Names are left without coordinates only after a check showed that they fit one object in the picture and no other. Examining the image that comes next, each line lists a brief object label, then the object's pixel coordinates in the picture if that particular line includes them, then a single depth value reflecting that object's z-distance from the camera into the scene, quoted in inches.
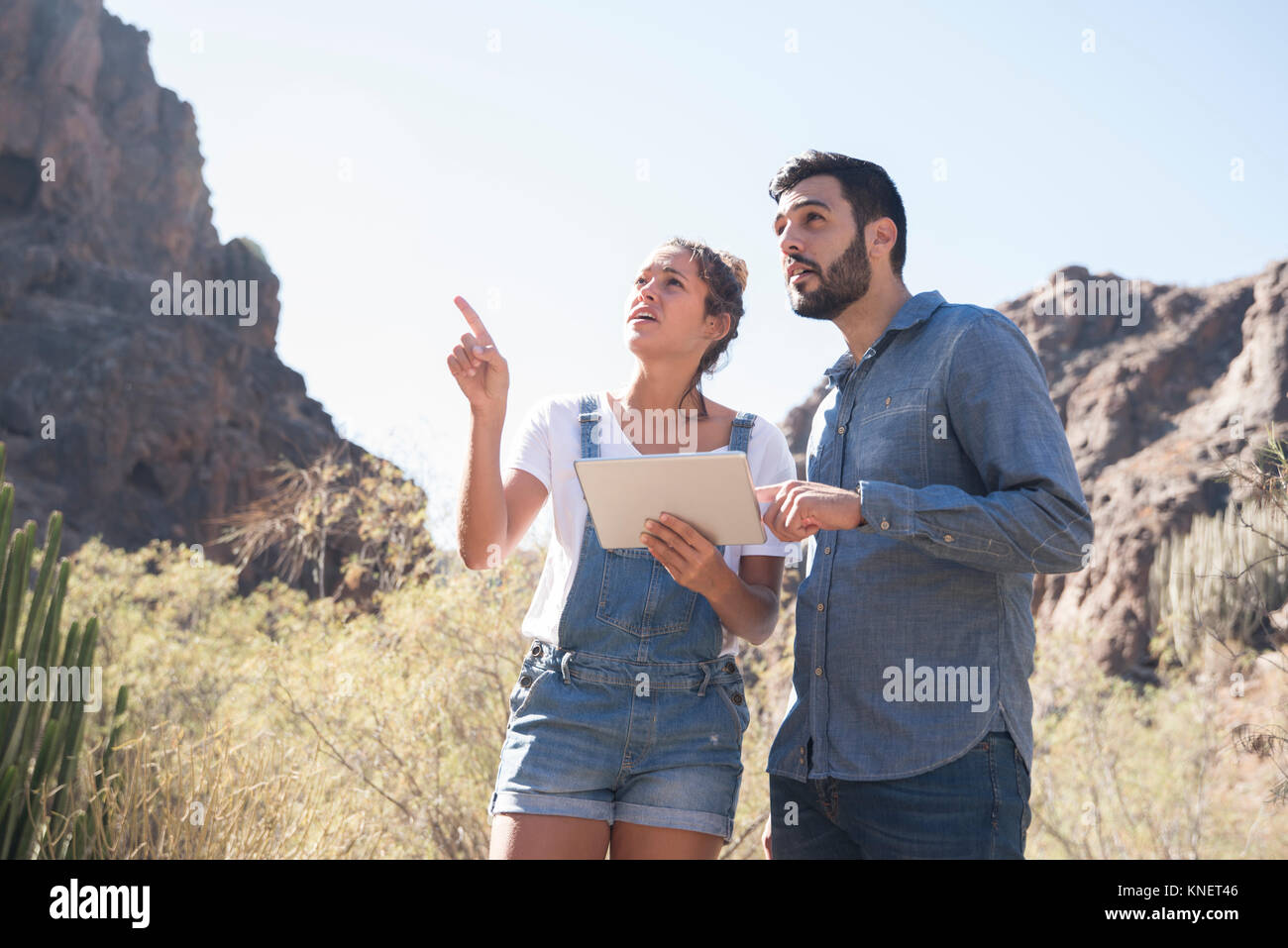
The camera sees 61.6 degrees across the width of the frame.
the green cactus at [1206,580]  145.9
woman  88.1
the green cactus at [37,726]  174.7
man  79.0
